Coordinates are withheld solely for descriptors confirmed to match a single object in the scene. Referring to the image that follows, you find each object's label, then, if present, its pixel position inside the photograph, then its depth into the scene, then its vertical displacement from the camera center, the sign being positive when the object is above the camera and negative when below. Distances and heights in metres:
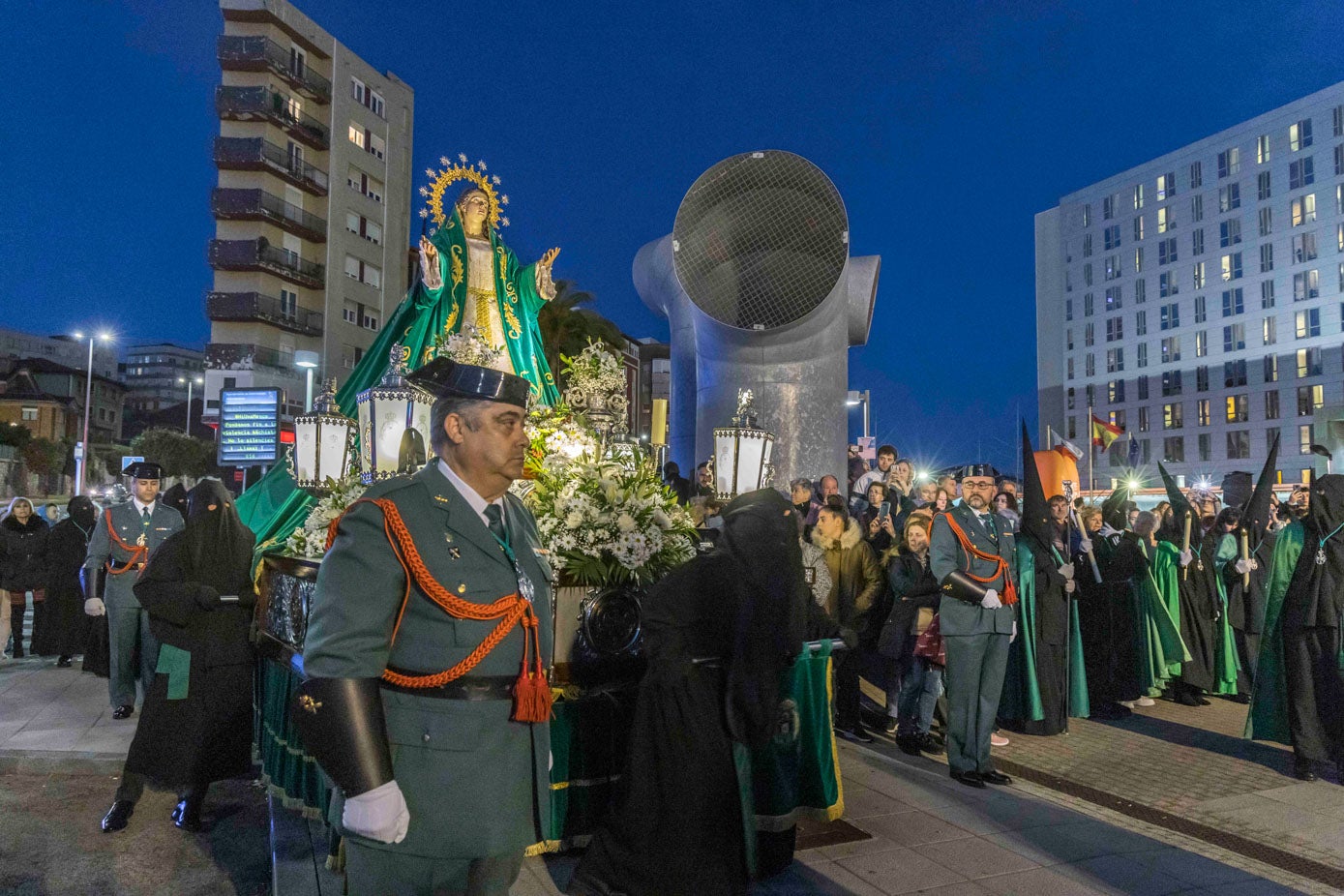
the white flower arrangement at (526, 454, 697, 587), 5.08 -0.09
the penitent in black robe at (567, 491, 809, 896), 3.88 -0.83
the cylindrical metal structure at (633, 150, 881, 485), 14.89 +3.35
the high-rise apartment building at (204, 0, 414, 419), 46.12 +15.41
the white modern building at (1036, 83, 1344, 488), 64.38 +16.40
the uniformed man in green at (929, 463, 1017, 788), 6.36 -0.78
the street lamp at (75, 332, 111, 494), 34.72 +1.62
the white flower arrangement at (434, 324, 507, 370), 7.56 +1.29
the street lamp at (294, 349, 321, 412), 25.95 +4.64
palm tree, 32.91 +6.48
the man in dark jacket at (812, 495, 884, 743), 7.80 -0.60
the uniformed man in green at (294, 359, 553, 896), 2.31 -0.45
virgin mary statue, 10.61 +2.49
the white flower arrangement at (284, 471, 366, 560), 6.14 -0.13
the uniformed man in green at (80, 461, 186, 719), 7.45 -0.47
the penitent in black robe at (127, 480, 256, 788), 5.41 -0.89
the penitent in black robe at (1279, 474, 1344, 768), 6.67 -0.87
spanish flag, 26.73 +2.21
